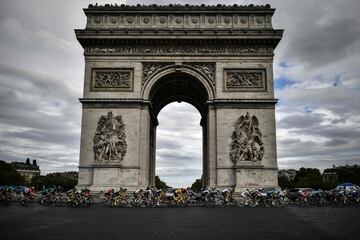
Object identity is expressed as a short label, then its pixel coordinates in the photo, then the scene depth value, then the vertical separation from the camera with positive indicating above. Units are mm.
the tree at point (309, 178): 66025 +724
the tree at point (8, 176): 71625 +390
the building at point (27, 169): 131500 +3590
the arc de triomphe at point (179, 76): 25875 +7529
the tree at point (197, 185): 119169 -1593
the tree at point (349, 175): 69250 +1378
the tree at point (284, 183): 89038 -492
